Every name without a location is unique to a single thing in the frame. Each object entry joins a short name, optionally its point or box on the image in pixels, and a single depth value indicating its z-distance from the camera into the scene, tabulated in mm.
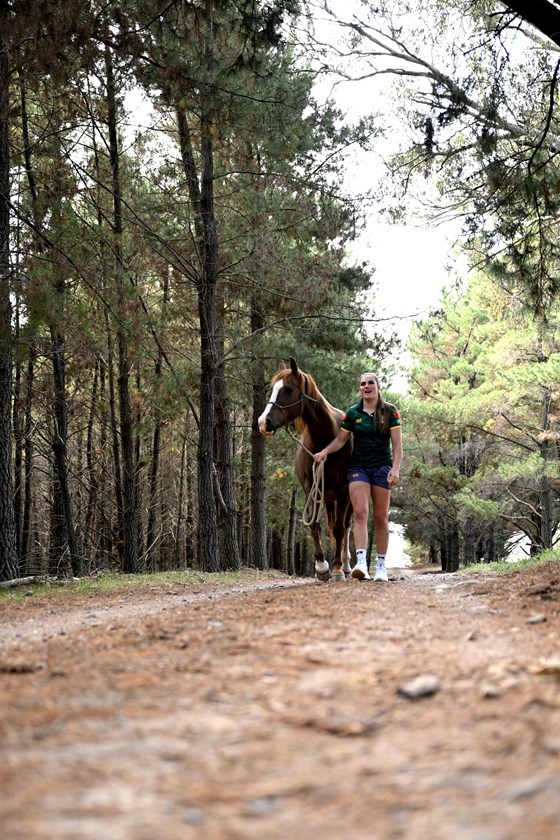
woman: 8422
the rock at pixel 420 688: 2441
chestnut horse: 8664
